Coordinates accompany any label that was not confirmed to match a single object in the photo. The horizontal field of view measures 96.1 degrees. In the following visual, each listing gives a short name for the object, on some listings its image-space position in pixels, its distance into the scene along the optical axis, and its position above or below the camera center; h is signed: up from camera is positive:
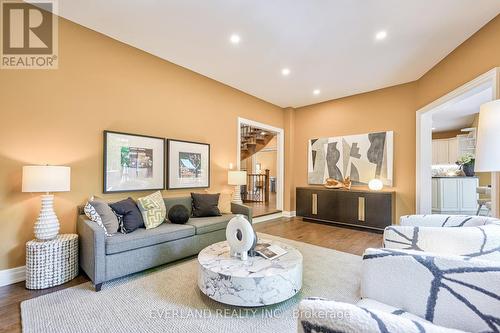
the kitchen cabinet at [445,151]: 6.78 +0.53
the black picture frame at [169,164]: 3.65 +0.06
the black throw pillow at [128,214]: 2.67 -0.57
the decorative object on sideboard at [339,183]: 5.05 -0.35
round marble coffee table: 1.81 -0.93
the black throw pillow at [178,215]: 3.05 -0.64
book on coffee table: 2.18 -0.84
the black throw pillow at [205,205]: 3.53 -0.59
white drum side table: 2.21 -0.96
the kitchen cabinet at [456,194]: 5.65 -0.68
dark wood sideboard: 4.34 -0.82
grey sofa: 2.22 -0.90
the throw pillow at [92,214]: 2.44 -0.51
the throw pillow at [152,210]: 2.86 -0.55
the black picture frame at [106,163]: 2.99 +0.07
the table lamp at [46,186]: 2.19 -0.18
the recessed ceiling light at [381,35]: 2.82 +1.71
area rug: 1.69 -1.19
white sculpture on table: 2.06 -0.64
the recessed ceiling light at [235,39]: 2.96 +1.74
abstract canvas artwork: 4.70 +0.23
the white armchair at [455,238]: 1.42 -0.50
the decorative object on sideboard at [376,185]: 4.68 -0.36
